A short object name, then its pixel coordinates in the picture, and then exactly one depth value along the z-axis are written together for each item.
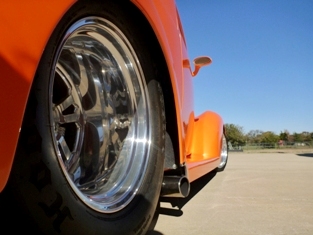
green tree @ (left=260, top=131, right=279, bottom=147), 89.75
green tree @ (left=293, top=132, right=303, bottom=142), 93.44
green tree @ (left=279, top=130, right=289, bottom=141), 92.00
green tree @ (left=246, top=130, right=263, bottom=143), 93.18
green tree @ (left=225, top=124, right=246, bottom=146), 75.01
